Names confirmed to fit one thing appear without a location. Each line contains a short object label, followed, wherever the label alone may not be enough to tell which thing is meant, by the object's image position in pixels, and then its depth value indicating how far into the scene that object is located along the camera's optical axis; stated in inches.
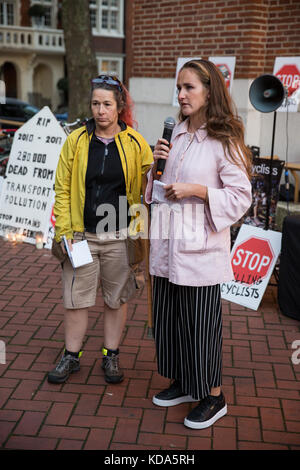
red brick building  278.2
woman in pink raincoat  108.6
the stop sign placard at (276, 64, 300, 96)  268.8
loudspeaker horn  189.9
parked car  677.3
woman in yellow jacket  126.2
